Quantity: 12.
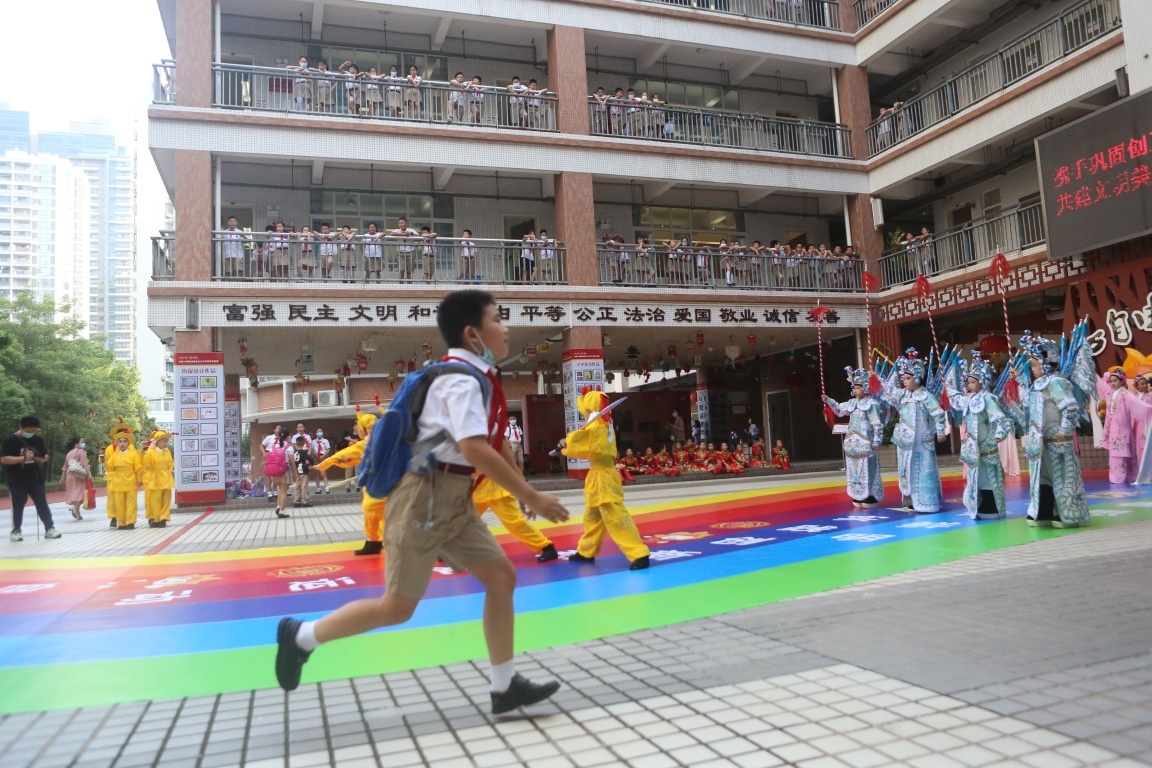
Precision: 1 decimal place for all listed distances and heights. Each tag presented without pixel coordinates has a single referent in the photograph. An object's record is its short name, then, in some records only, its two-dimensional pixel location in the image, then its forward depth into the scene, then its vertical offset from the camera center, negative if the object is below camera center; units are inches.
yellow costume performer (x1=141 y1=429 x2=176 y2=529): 534.0 -12.0
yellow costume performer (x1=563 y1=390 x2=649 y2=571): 271.0 -12.8
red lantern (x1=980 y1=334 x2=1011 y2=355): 780.0 +73.7
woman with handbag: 617.3 -2.7
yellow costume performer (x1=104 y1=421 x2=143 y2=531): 528.4 -9.9
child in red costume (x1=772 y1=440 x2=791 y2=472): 802.2 -25.7
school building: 641.0 +245.7
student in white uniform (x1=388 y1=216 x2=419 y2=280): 689.6 +170.4
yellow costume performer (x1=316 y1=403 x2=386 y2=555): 315.6 -19.5
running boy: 122.3 -11.0
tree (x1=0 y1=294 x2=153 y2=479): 1235.9 +156.6
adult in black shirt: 442.6 +3.3
